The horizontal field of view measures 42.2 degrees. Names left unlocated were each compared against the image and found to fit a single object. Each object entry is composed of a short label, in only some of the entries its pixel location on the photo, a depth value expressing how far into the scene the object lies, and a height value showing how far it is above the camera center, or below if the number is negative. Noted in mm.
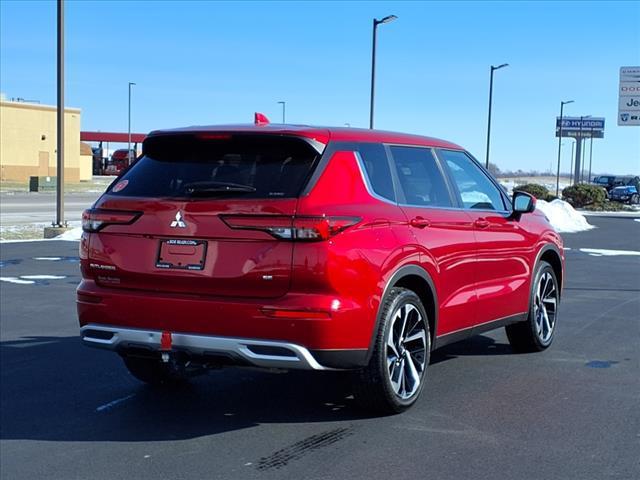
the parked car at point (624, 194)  51750 -730
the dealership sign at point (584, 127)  95188 +6550
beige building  60594 +1787
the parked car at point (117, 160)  75400 +698
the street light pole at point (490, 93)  40188 +4161
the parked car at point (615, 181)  57925 +97
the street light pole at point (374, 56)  25750 +3721
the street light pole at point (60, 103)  20719 +1578
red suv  4688 -503
